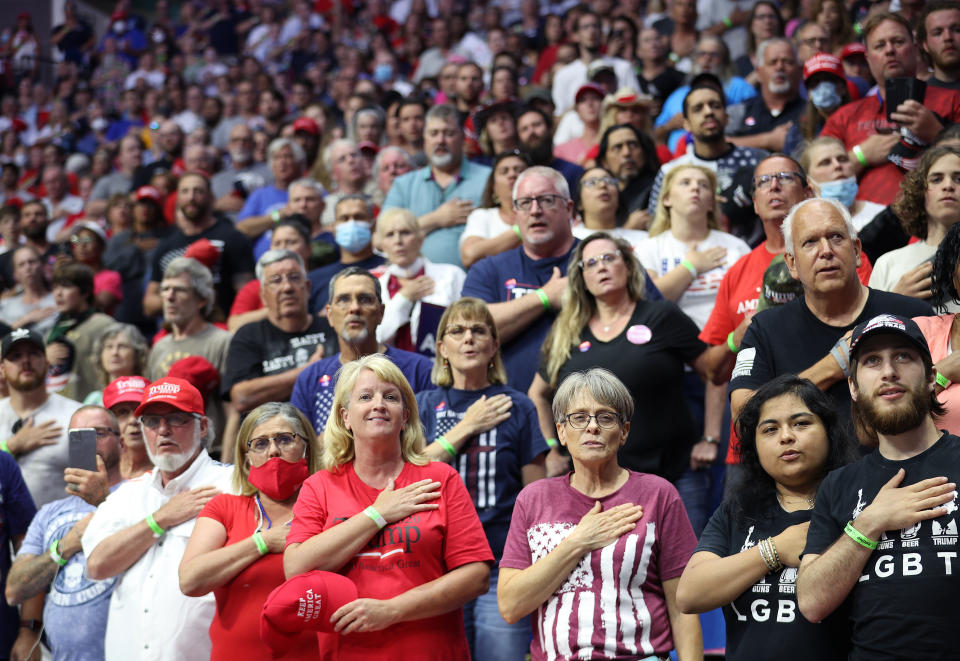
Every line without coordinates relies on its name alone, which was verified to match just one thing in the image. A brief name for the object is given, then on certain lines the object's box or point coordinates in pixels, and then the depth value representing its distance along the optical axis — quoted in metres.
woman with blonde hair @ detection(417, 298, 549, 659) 8.78
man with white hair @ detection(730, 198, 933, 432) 7.81
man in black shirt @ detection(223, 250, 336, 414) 11.71
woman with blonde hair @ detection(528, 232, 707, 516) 9.58
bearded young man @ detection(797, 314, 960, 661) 5.83
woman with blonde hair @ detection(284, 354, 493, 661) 7.36
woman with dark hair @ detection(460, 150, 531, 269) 13.12
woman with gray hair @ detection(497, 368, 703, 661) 7.02
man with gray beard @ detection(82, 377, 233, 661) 8.89
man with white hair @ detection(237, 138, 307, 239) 18.30
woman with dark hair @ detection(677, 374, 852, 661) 6.42
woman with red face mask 8.22
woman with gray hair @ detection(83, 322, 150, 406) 13.21
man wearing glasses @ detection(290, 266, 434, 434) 10.52
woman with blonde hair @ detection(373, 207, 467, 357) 12.03
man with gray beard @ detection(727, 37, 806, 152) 15.37
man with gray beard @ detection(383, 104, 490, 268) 15.12
